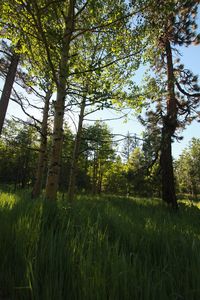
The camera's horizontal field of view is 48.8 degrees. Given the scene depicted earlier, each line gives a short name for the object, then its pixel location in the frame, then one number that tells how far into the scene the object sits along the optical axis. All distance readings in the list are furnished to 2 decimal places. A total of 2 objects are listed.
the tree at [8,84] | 11.04
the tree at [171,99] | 10.10
